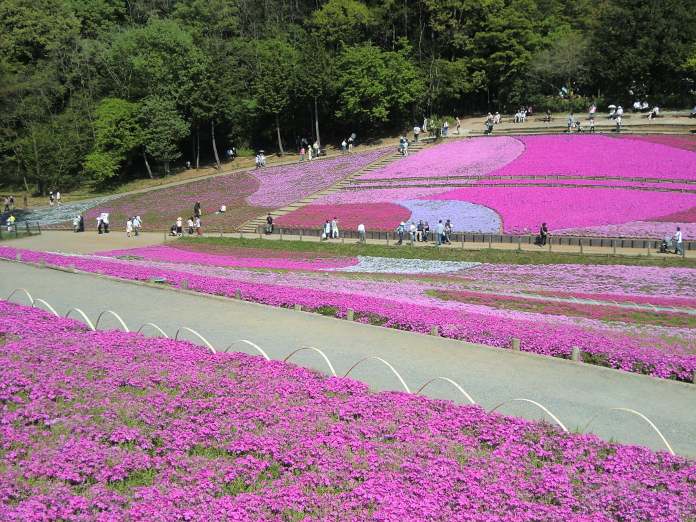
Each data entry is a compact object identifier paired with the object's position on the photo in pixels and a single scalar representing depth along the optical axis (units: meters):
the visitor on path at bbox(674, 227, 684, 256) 30.86
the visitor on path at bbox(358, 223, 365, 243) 39.12
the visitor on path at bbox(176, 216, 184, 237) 45.28
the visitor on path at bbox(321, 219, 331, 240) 40.75
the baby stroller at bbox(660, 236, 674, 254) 31.53
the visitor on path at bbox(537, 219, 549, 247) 34.50
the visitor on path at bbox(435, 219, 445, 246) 36.62
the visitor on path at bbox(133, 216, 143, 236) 46.94
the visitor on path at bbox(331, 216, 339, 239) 40.62
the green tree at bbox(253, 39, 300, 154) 70.31
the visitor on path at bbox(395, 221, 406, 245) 38.06
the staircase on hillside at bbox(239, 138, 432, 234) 46.59
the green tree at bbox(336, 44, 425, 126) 66.81
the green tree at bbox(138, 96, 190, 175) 67.75
